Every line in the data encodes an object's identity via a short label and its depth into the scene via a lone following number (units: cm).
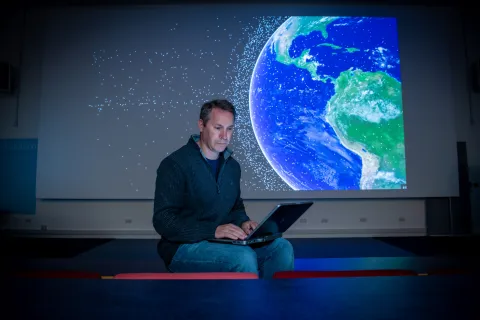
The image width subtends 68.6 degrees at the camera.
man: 133
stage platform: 264
